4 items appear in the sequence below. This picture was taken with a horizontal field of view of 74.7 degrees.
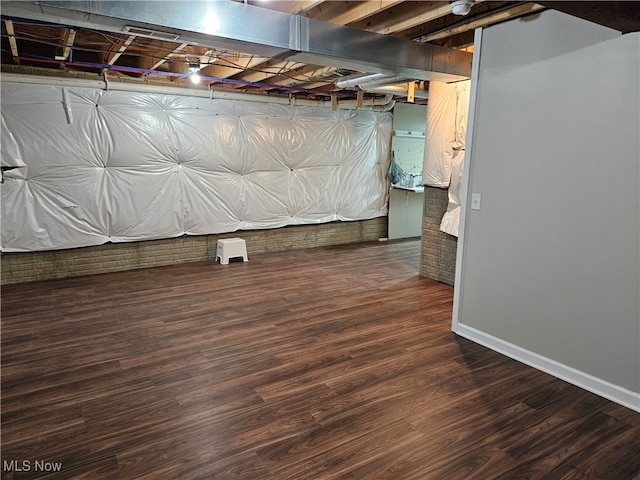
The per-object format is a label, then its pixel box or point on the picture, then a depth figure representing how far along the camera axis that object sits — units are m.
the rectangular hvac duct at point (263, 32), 2.05
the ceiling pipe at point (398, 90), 4.55
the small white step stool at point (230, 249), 5.23
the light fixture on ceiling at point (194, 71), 3.91
